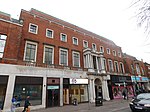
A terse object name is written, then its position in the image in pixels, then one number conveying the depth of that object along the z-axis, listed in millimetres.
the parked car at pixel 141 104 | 8047
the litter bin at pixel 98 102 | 14828
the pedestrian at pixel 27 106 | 11242
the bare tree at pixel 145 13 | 3945
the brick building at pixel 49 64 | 13508
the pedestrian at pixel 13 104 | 11573
